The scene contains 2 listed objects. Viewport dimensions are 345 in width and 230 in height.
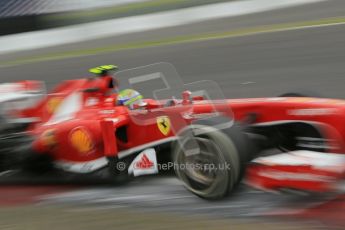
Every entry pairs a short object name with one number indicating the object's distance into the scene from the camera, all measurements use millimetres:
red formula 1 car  7473
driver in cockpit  9219
